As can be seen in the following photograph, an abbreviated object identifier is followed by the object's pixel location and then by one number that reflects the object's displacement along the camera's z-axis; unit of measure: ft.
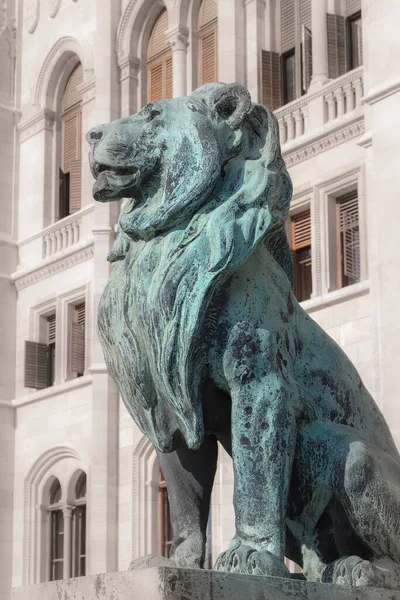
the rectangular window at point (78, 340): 78.43
